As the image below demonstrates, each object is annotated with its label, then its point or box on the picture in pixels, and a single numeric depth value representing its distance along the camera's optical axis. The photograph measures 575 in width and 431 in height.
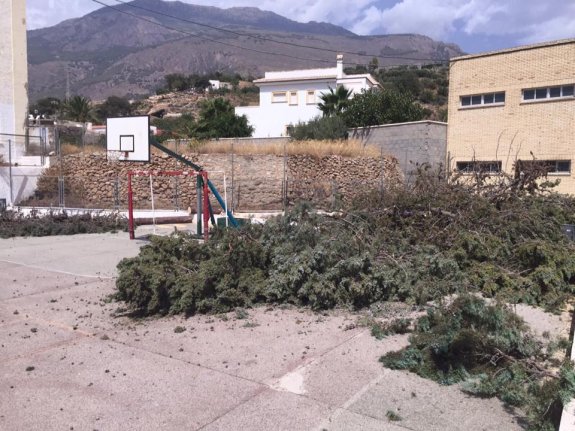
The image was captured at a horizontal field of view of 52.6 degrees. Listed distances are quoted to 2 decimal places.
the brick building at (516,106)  24.83
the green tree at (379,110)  35.94
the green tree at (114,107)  80.59
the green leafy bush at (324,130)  33.66
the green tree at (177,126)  44.99
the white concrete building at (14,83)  32.41
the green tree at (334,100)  44.56
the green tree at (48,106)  72.18
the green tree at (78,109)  61.56
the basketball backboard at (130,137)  16.02
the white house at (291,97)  54.03
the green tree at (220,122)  45.03
